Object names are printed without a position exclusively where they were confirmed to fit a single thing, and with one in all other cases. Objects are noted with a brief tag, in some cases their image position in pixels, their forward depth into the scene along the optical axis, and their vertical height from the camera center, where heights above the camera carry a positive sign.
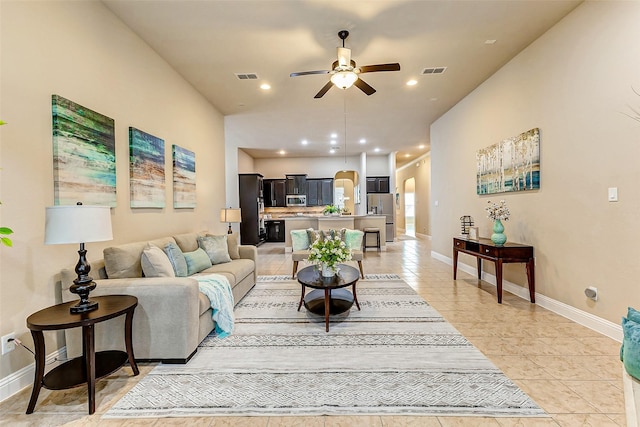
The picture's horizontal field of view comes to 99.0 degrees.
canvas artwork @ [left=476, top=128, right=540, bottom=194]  3.30 +0.57
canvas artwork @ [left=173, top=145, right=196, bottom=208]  3.74 +0.50
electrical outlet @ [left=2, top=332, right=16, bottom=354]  1.79 -0.85
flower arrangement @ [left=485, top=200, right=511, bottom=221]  3.49 -0.06
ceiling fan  2.91 +1.51
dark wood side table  1.63 -0.83
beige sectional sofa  2.10 -0.84
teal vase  3.37 -0.35
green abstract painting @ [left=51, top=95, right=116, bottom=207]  2.12 +0.50
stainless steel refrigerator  9.53 +0.11
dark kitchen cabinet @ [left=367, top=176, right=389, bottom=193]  9.76 +0.90
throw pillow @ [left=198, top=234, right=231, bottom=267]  3.55 -0.48
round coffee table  2.70 -0.93
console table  3.26 -0.61
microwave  9.89 +0.38
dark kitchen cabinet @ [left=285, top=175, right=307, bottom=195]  9.88 +0.96
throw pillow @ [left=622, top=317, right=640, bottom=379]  1.01 -0.54
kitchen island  7.18 -0.35
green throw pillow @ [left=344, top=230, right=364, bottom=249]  4.93 -0.53
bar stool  7.67 -0.65
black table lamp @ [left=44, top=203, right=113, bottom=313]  1.65 -0.10
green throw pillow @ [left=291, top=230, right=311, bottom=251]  4.95 -0.56
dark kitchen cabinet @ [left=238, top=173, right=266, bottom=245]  8.49 +0.13
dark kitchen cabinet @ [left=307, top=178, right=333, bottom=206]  9.89 +0.73
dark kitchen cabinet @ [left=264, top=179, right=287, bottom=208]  9.91 +0.68
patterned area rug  1.66 -1.19
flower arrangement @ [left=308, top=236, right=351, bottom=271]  2.88 -0.46
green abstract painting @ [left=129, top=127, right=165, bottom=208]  2.95 +0.50
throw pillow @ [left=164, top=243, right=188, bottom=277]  2.86 -0.50
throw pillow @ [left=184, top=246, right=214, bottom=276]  3.06 -0.57
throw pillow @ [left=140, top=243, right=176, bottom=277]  2.41 -0.46
